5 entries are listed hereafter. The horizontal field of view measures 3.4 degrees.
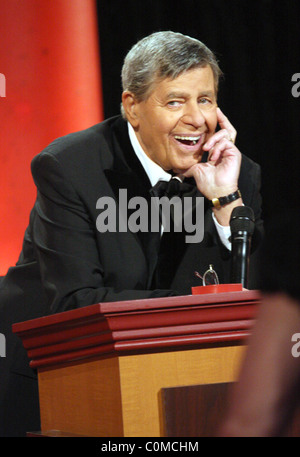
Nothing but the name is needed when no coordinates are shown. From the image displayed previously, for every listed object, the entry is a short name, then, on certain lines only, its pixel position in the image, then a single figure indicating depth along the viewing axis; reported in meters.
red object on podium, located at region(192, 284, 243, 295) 8.09
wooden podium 7.93
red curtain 8.89
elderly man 8.40
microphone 8.22
